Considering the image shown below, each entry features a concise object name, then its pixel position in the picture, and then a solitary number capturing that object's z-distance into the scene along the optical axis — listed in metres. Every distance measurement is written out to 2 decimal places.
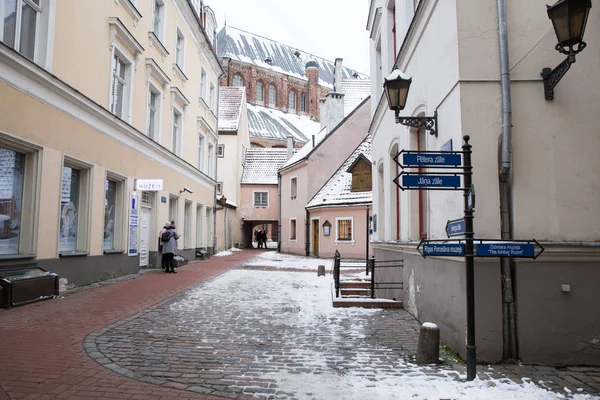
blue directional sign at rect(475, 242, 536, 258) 4.68
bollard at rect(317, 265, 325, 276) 15.73
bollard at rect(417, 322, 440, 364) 5.27
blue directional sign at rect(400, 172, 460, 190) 4.87
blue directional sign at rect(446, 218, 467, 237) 4.86
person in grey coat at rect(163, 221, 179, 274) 14.98
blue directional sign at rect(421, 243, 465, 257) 4.86
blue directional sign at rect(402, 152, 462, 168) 4.91
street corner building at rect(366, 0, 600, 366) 5.33
